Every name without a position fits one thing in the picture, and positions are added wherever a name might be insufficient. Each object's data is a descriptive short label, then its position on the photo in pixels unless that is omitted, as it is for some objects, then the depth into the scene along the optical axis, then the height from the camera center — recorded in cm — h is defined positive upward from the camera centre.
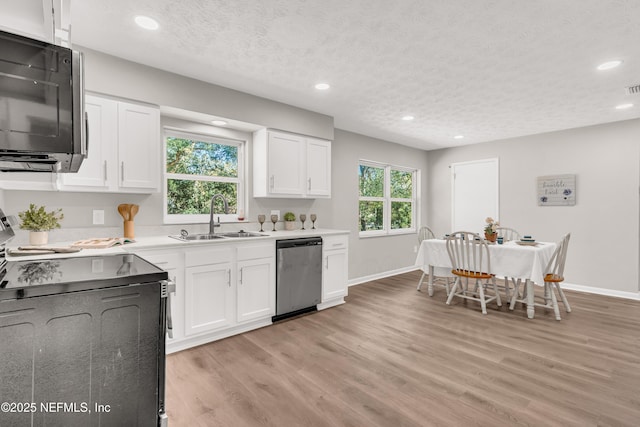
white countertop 200 -28
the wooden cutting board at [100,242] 229 -25
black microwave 114 +41
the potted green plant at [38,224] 227 -11
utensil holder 280 -18
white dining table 347 -58
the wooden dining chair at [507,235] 513 -41
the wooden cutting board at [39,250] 195 -26
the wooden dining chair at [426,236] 508 -42
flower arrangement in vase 399 -28
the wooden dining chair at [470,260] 374 -61
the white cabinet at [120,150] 254 +50
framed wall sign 488 +31
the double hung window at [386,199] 560 +21
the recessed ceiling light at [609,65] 271 +126
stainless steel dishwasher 339 -73
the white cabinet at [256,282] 308 -73
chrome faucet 324 -9
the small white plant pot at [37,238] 229 -21
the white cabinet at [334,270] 384 -75
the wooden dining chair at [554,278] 350 -76
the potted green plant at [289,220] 411 -14
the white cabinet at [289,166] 372 +54
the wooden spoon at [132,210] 282 -1
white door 573 +31
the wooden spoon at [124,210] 280 -1
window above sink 337 +38
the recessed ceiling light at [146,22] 216 +129
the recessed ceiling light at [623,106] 381 +126
